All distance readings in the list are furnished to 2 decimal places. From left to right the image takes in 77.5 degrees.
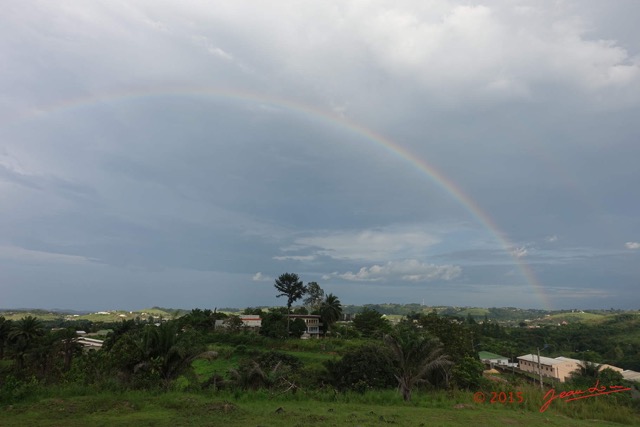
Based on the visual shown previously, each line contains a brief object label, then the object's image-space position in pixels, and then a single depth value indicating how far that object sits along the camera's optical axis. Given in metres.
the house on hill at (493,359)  64.71
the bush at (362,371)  28.03
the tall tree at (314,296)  82.89
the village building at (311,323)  74.01
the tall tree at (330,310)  69.44
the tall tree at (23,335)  43.22
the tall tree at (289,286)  73.56
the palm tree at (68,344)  43.22
